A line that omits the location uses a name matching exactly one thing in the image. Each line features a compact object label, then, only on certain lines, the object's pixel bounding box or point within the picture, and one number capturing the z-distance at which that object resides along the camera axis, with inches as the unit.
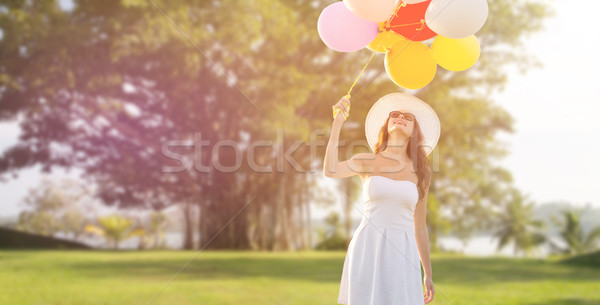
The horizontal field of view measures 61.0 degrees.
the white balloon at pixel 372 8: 108.3
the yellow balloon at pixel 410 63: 123.1
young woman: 91.7
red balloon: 119.2
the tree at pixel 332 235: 604.6
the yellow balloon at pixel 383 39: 121.5
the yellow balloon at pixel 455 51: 123.0
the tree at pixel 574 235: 821.2
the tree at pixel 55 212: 548.1
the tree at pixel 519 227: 937.5
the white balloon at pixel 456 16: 109.0
